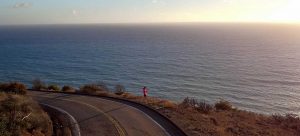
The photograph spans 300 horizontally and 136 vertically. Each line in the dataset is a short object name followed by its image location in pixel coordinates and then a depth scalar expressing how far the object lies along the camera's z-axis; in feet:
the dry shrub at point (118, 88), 119.29
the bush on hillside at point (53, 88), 121.37
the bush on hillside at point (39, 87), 122.83
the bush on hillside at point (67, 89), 113.82
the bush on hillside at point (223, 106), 95.25
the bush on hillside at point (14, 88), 101.19
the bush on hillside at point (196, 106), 83.83
